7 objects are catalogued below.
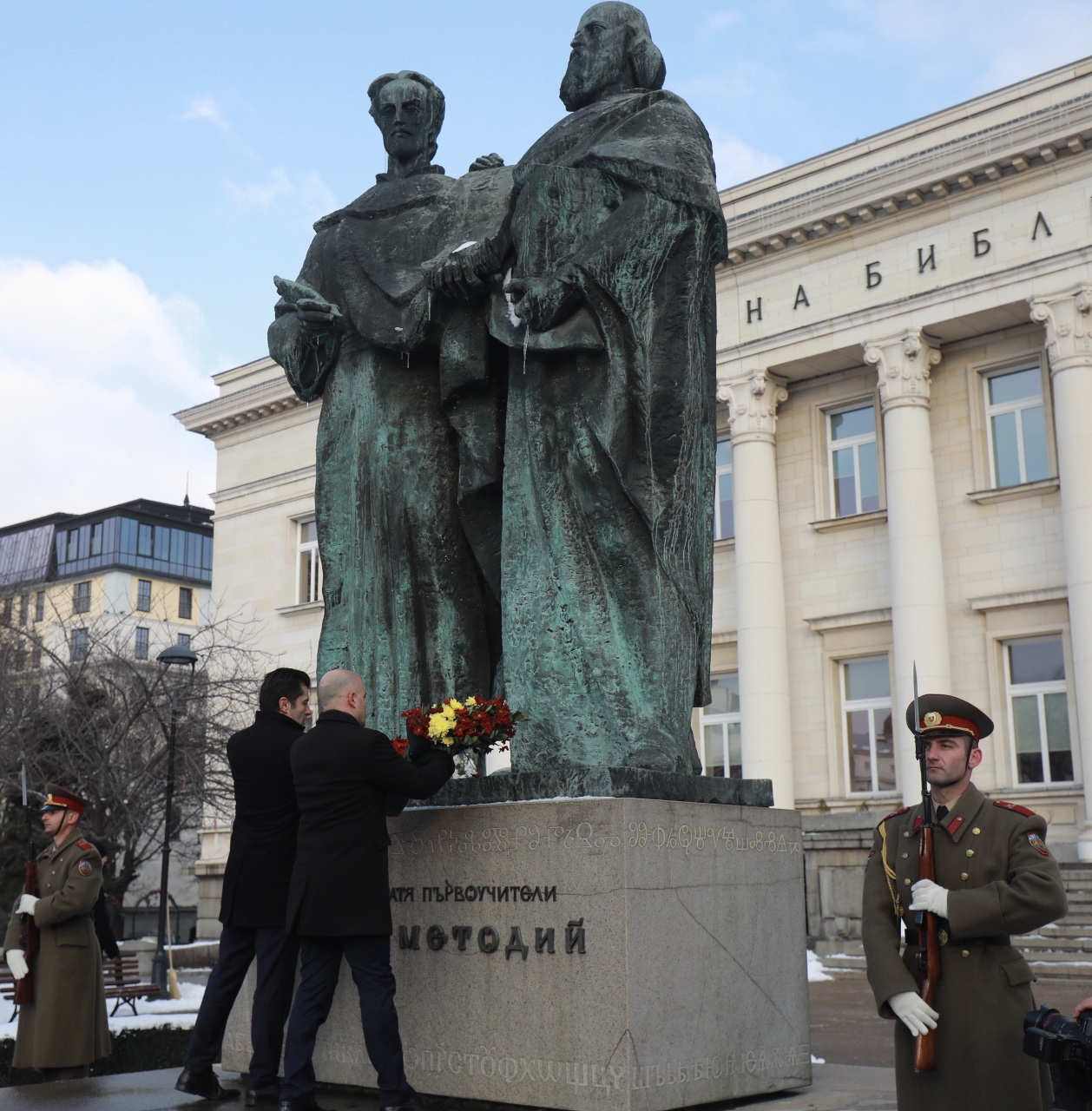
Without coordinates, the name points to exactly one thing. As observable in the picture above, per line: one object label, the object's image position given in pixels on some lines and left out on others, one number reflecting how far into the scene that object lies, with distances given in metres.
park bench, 16.16
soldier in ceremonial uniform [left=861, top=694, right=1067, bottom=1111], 3.90
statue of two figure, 5.46
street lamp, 19.62
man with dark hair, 5.24
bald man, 4.64
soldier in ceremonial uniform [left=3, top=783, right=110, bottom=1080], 7.93
